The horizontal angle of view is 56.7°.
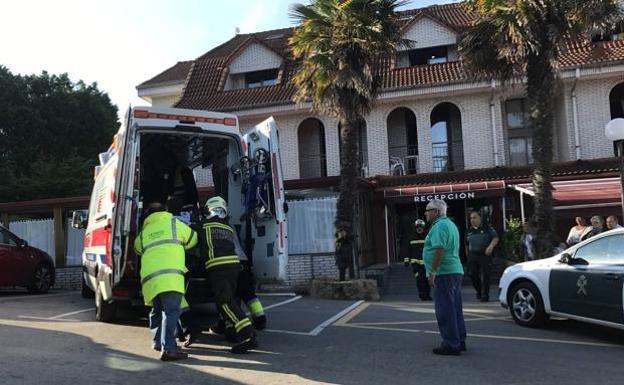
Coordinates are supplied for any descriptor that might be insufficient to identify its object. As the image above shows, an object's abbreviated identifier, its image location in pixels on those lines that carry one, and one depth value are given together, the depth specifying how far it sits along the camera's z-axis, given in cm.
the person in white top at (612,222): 1065
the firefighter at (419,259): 1179
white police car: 691
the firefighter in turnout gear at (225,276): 640
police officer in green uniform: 1088
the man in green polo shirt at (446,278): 643
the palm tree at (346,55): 1293
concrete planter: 1188
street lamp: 984
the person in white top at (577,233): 1135
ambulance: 682
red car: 1222
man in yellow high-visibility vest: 598
